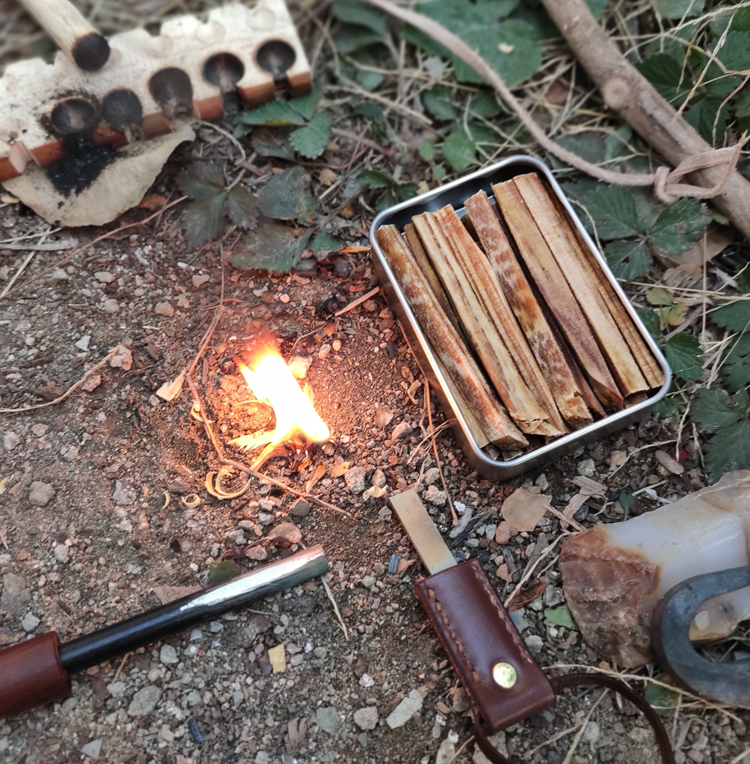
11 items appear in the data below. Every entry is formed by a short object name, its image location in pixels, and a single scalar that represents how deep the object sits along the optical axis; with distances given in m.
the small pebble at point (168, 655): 0.30
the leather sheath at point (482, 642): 0.28
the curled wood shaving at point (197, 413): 0.33
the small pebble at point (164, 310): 0.35
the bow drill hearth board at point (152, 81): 0.35
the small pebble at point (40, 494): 0.32
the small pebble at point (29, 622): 0.30
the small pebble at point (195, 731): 0.29
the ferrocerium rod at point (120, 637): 0.27
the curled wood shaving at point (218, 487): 0.32
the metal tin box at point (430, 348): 0.31
